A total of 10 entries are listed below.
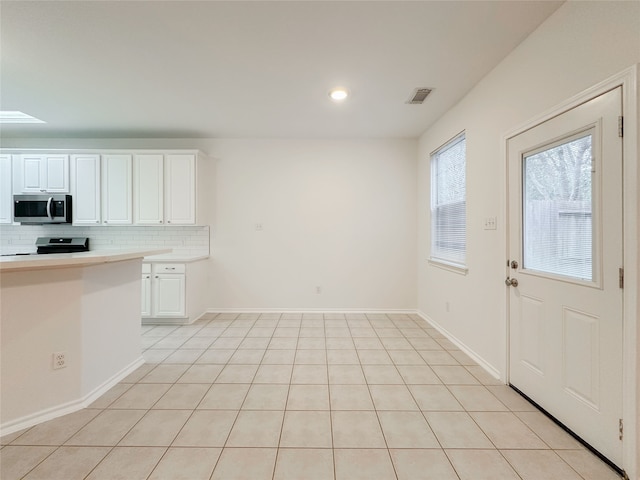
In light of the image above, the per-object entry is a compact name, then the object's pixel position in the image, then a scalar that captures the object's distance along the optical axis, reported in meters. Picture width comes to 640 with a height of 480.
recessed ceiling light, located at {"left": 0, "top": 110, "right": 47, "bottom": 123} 3.66
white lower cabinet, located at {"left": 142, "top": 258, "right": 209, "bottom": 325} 3.86
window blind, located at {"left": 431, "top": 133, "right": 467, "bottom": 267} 3.22
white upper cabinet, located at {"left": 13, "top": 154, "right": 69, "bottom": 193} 4.04
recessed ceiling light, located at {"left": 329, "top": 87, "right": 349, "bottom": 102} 2.87
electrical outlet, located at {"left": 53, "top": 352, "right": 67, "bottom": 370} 1.94
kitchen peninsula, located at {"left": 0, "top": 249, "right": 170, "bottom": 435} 1.77
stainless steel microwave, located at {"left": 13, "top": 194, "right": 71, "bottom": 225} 3.99
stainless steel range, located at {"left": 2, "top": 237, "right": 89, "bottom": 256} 4.27
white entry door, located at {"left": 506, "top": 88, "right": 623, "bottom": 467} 1.51
